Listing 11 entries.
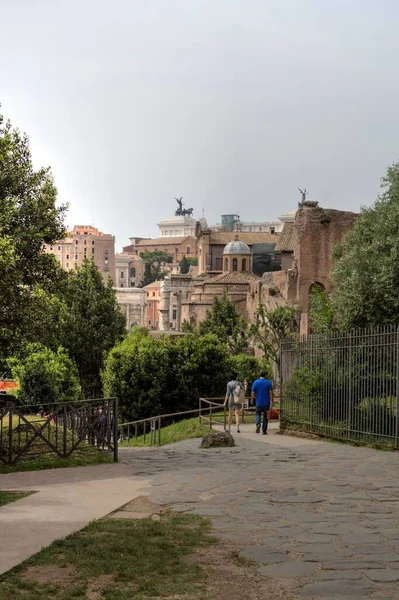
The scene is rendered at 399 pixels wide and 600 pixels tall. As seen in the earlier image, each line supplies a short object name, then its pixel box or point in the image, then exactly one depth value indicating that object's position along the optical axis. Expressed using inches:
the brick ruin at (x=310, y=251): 1980.8
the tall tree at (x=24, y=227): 733.9
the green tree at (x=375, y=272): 949.8
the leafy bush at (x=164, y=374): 1523.1
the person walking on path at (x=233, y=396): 845.2
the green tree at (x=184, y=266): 7475.4
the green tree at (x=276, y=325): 1884.8
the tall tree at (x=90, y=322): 1866.4
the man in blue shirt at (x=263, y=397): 782.5
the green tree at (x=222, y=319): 2561.3
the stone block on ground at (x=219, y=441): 647.8
